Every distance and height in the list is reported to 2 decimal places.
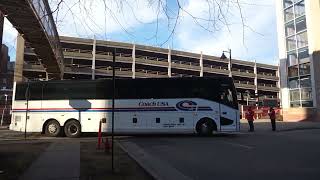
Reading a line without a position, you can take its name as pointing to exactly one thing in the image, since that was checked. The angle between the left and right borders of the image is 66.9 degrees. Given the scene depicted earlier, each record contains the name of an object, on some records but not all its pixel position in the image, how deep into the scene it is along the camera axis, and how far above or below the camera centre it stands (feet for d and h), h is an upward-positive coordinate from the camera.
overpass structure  26.66 +11.26
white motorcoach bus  46.58 +0.38
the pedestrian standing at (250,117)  53.21 -2.02
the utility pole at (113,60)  20.89 +4.22
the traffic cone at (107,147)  29.06 -4.72
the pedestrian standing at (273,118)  53.57 -2.25
